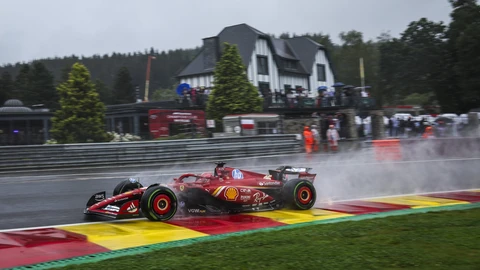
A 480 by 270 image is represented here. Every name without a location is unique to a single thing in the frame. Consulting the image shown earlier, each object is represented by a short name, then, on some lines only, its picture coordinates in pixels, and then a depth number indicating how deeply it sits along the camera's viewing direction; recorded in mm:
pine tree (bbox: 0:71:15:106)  66844
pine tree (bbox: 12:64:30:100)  65750
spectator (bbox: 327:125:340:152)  25641
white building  41969
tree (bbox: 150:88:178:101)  90138
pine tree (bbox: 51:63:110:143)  28778
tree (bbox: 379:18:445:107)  51094
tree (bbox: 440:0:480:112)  44719
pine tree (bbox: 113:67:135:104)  76688
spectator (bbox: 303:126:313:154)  24141
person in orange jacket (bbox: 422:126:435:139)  27973
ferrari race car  7918
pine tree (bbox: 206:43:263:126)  31766
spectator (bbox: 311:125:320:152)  26125
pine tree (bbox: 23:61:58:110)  64188
